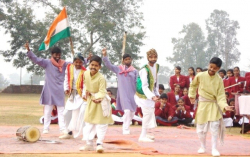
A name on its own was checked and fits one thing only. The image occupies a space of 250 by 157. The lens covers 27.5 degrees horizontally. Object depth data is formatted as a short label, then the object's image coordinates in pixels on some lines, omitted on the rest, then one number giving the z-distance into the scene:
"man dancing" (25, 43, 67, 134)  11.68
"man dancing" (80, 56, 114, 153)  8.82
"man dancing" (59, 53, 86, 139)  10.57
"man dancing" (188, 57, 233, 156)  8.89
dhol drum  9.60
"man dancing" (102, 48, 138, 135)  12.72
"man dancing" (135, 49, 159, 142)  10.45
